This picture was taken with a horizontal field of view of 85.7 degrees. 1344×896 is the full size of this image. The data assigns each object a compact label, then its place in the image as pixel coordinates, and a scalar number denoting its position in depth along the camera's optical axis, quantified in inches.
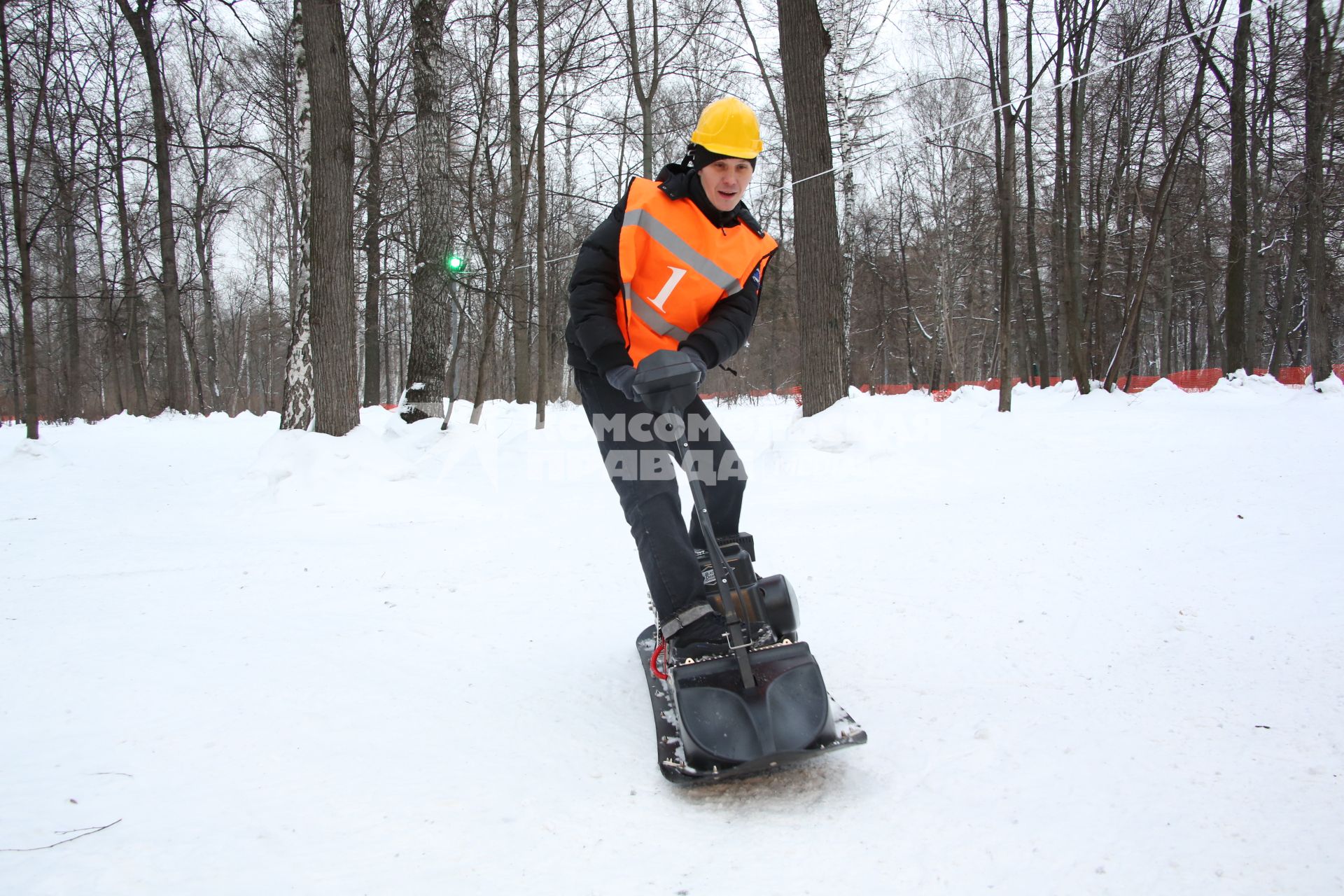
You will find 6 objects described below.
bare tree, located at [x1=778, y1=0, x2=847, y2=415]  314.0
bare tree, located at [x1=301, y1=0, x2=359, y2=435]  289.1
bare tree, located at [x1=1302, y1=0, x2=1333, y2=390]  458.0
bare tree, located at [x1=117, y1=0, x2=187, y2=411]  567.8
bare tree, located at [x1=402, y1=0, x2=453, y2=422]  415.8
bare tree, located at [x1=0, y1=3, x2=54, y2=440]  437.7
